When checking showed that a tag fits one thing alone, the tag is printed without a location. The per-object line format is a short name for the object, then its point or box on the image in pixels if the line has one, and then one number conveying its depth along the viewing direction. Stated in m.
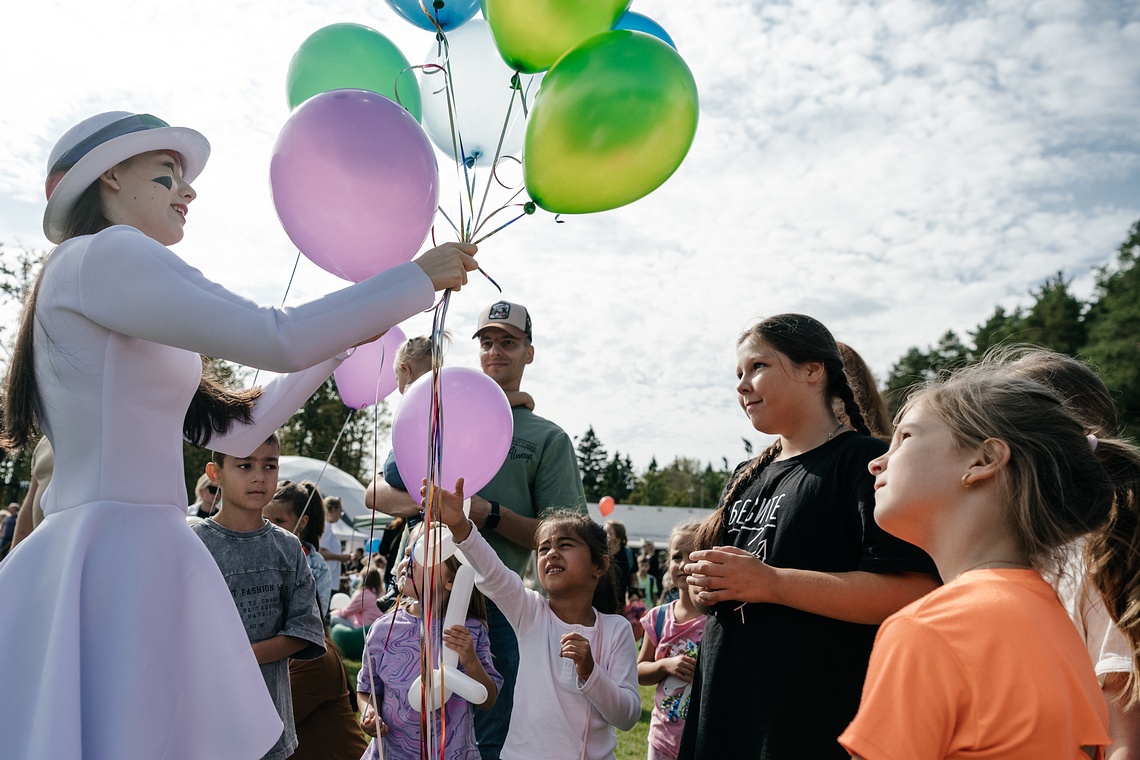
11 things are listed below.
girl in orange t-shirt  1.29
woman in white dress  1.58
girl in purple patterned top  3.04
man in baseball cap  3.30
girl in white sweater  2.99
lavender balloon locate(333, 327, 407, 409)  3.26
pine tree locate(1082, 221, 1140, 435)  35.66
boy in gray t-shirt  2.96
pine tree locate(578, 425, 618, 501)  81.65
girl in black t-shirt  1.97
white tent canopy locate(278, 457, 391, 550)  13.24
